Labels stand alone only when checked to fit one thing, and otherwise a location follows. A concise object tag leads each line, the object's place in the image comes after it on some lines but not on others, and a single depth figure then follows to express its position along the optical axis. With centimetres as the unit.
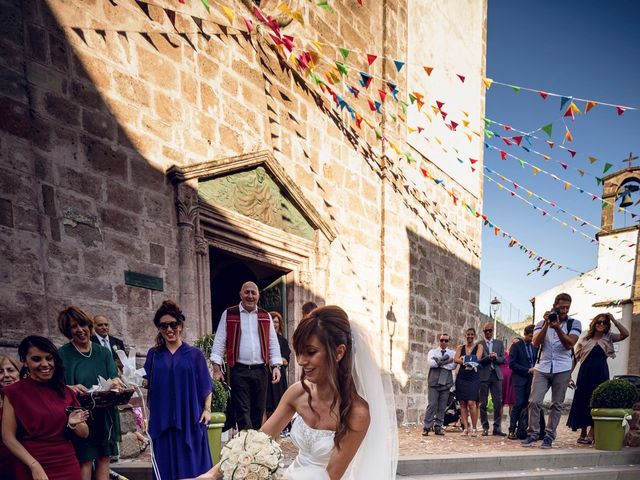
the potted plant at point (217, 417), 437
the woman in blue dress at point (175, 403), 364
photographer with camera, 559
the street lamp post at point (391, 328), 915
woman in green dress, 334
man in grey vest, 737
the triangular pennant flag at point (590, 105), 658
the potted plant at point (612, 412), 551
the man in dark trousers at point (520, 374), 670
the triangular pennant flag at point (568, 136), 713
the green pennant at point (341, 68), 684
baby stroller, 826
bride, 218
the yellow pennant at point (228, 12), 550
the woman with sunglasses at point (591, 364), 603
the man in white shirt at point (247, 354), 491
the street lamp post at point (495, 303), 1692
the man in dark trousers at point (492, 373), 731
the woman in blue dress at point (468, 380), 721
